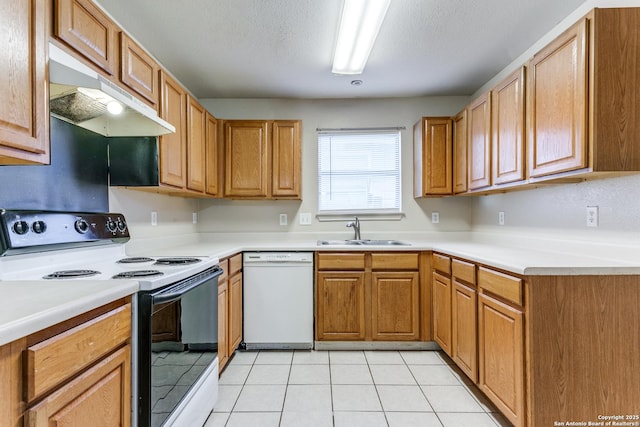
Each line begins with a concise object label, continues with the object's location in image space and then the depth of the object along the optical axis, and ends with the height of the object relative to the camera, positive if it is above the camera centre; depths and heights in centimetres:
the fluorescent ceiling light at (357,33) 177 +115
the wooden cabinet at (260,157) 308 +56
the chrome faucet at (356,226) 322 -11
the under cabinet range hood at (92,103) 121 +52
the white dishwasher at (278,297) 272 -68
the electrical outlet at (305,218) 340 -3
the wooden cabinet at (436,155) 305 +58
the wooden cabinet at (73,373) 75 -43
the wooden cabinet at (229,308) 224 -69
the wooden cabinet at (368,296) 271 -67
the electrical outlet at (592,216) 183 +0
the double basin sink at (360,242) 310 -26
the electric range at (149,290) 124 -33
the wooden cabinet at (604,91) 145 +57
